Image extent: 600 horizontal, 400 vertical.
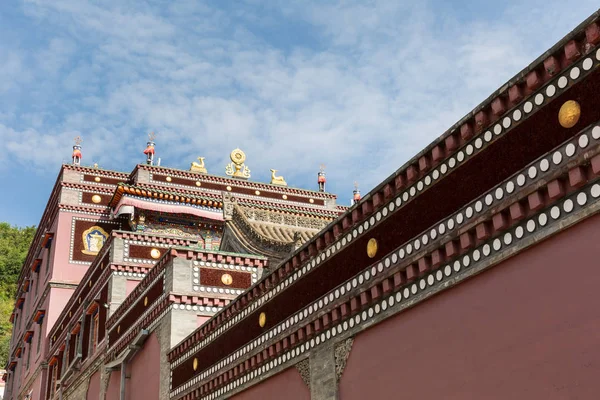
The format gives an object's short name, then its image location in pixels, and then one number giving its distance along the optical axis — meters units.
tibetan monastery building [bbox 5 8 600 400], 6.97
